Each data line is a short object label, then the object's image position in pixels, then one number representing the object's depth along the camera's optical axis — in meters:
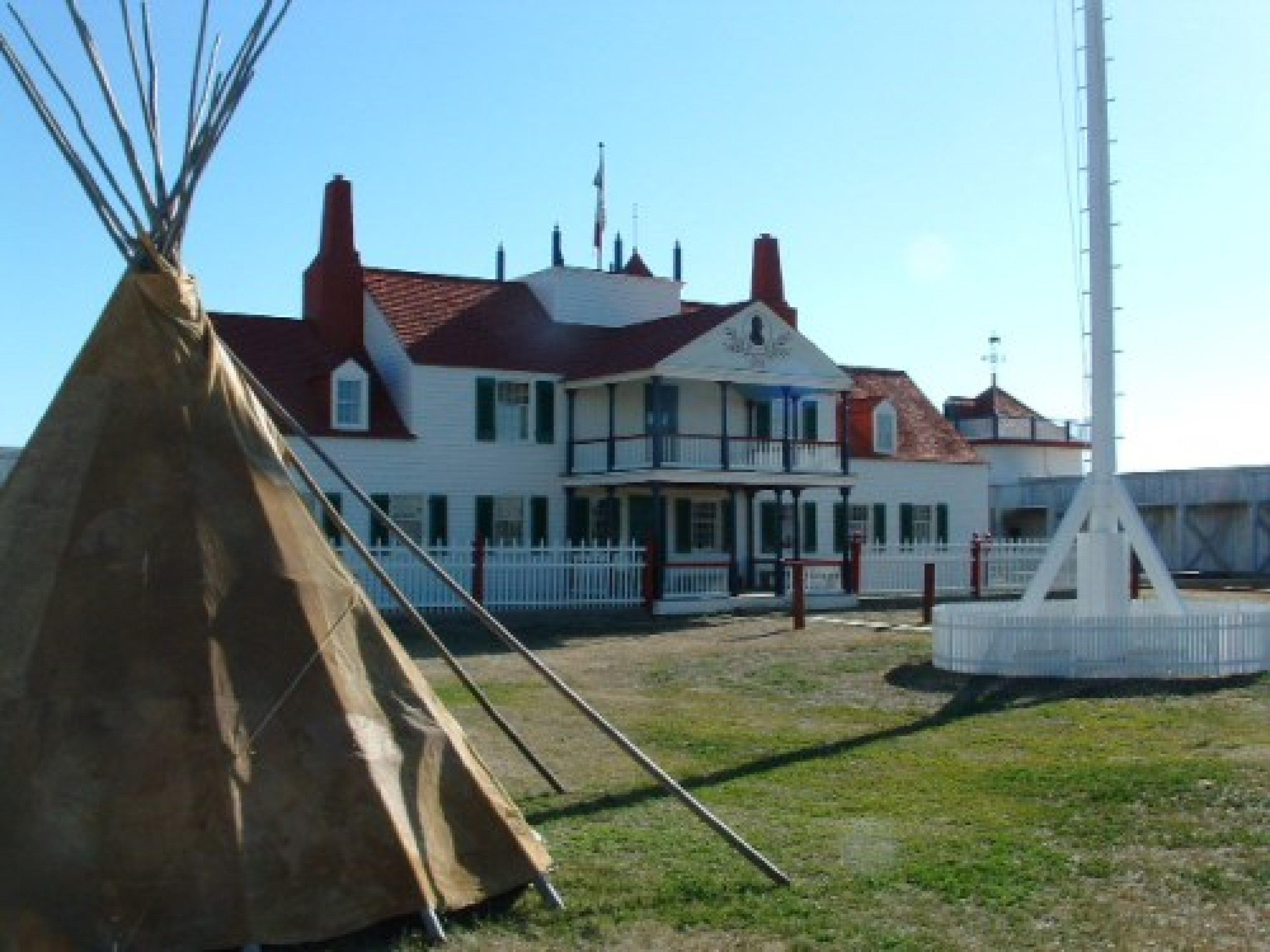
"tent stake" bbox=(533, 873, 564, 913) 8.26
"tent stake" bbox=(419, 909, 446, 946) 7.56
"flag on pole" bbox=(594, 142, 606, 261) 39.50
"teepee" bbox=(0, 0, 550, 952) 7.15
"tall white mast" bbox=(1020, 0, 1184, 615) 18.45
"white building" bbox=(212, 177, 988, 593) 32.88
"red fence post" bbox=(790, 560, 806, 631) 26.31
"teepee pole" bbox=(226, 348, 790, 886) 8.77
